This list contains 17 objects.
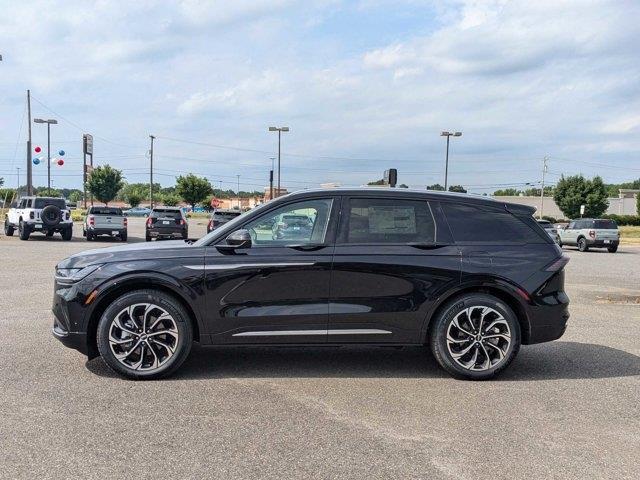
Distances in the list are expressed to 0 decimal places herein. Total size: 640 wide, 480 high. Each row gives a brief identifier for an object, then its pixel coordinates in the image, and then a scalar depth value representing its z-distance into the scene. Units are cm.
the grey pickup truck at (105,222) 2466
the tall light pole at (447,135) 4742
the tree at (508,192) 12961
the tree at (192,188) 7462
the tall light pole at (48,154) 5583
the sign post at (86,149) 5946
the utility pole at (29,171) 3797
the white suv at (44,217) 2356
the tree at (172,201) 8989
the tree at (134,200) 10400
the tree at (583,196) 6962
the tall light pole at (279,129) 4903
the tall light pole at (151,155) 6228
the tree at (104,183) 7538
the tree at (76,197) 14577
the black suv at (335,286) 501
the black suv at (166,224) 2488
